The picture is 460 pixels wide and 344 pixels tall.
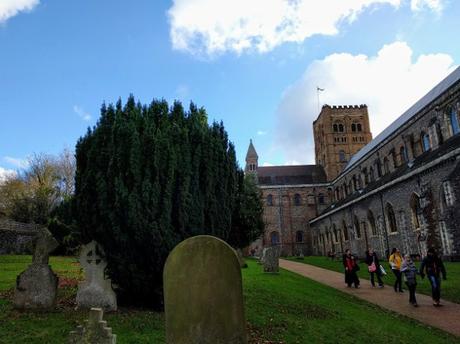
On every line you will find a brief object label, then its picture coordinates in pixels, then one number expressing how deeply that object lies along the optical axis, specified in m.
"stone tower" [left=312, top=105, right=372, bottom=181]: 56.81
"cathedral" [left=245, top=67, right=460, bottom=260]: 22.48
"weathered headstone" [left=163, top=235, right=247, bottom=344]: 4.14
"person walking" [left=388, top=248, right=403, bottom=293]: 14.03
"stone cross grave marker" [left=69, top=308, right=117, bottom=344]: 4.61
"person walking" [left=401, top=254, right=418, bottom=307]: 11.37
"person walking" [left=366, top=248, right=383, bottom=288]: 15.47
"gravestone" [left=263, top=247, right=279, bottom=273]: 19.39
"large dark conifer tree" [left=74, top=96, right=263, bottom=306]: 8.15
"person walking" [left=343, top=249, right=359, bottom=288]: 15.30
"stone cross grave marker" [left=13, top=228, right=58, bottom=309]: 8.12
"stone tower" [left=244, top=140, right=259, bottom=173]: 59.00
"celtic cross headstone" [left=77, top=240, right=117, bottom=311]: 8.40
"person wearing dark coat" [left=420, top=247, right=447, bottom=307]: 11.10
